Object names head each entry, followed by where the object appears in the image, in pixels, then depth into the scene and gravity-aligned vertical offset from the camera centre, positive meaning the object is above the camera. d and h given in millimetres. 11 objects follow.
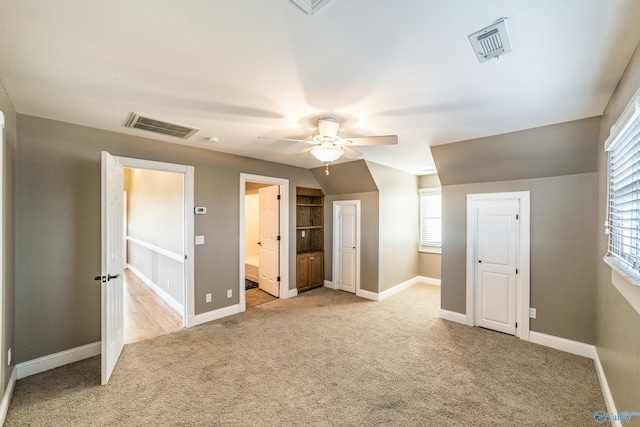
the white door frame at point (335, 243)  5551 -658
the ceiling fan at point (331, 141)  2420 +661
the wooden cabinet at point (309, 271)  5242 -1207
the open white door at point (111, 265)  2457 -531
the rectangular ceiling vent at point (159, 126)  2653 +909
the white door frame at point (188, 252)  3645 -560
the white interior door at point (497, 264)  3484 -708
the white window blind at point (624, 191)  1457 +141
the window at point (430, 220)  5855 -184
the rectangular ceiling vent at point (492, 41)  1349 +922
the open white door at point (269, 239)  4949 -530
